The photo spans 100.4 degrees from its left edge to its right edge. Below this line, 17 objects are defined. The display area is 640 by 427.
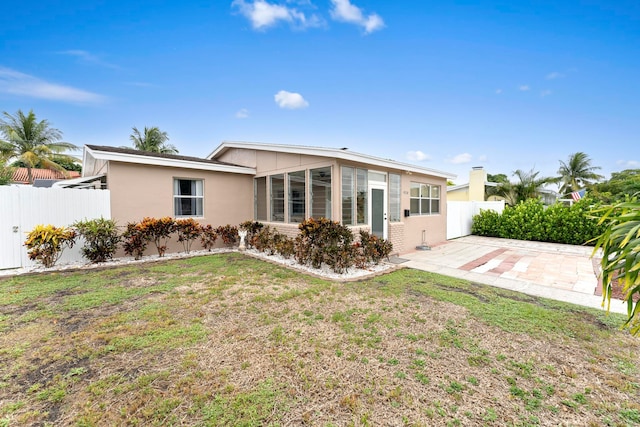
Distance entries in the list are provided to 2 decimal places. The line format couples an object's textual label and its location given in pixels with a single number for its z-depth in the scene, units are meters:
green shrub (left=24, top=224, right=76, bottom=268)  7.01
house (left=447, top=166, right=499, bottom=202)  19.56
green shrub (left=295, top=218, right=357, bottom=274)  7.17
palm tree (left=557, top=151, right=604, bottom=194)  25.92
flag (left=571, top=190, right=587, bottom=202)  15.04
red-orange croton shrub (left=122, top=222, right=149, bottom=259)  8.36
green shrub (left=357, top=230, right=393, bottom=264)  7.86
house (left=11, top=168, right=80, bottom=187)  24.42
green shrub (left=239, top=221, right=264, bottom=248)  10.69
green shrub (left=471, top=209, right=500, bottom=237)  14.95
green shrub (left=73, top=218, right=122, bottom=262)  7.69
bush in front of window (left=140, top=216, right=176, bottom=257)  8.62
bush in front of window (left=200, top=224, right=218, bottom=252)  10.18
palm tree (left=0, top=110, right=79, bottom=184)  21.72
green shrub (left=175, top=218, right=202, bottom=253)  9.34
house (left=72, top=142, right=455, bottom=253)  8.51
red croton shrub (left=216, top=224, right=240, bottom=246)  10.69
